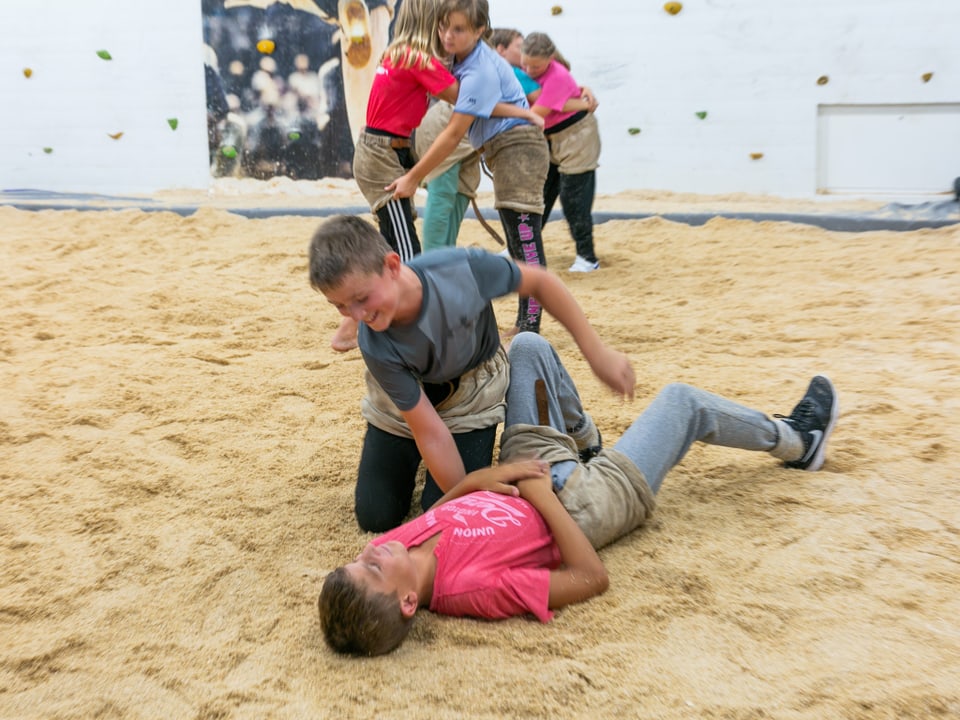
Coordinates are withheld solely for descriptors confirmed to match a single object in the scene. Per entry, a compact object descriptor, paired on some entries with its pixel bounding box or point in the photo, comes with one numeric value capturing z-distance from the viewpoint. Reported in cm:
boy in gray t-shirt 206
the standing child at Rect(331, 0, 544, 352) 353
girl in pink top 507
